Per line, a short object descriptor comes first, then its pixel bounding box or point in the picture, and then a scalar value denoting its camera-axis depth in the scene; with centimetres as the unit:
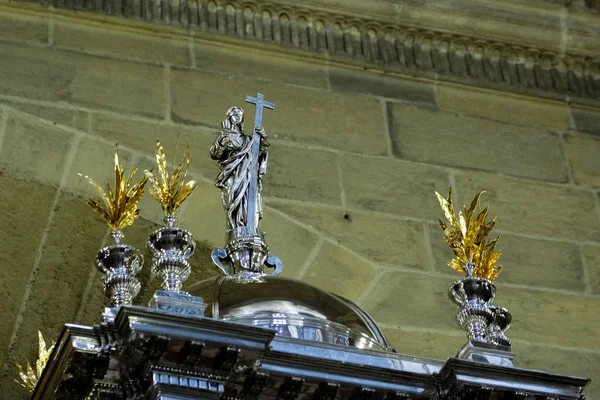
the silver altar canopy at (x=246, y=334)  581
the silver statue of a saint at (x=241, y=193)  695
